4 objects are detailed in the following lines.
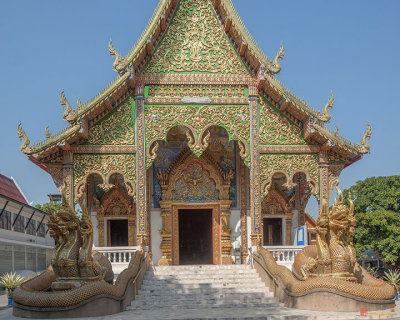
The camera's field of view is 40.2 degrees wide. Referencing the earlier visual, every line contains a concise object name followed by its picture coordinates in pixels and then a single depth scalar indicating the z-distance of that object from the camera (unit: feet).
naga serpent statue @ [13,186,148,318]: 31.65
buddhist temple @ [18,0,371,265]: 44.86
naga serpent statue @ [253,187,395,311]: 33.14
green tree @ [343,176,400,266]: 79.56
